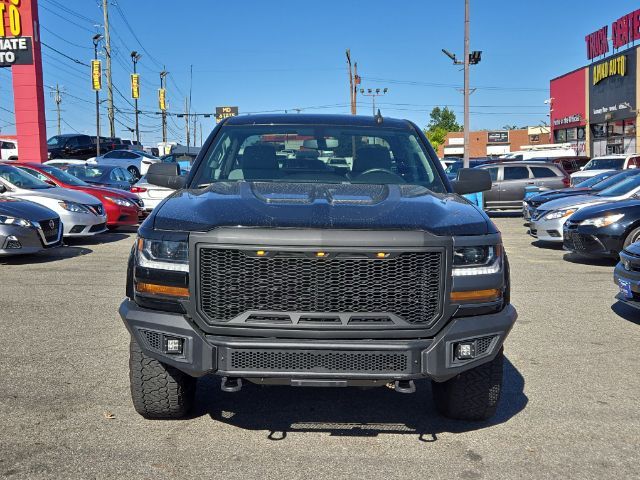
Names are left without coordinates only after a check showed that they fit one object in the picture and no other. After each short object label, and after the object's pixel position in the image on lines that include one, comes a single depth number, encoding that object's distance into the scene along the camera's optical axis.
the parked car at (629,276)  6.79
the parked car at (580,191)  14.62
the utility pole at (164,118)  74.56
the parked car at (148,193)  16.88
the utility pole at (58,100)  103.53
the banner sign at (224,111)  83.75
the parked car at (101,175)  18.46
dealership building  40.97
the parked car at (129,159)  32.92
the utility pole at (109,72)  49.31
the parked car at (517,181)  21.39
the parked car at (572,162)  30.17
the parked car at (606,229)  10.55
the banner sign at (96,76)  44.44
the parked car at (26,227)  10.37
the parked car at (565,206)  12.94
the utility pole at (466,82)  29.14
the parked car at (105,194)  14.74
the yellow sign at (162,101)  72.81
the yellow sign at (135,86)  59.56
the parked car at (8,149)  34.72
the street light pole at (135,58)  59.83
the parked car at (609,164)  25.64
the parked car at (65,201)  12.98
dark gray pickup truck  3.46
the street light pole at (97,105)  40.27
